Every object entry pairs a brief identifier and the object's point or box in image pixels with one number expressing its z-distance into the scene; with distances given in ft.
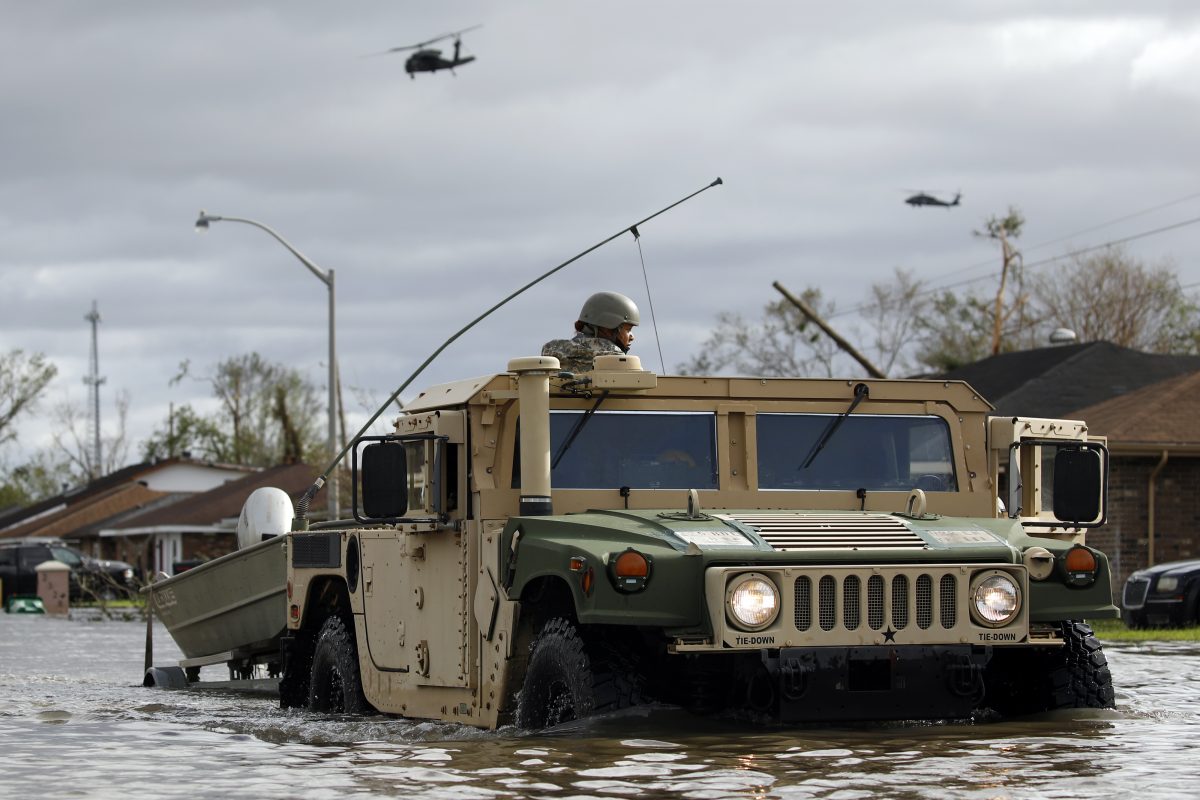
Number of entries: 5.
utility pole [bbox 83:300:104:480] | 346.33
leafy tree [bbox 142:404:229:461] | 324.80
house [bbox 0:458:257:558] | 273.13
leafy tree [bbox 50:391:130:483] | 360.99
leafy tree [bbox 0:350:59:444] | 298.15
